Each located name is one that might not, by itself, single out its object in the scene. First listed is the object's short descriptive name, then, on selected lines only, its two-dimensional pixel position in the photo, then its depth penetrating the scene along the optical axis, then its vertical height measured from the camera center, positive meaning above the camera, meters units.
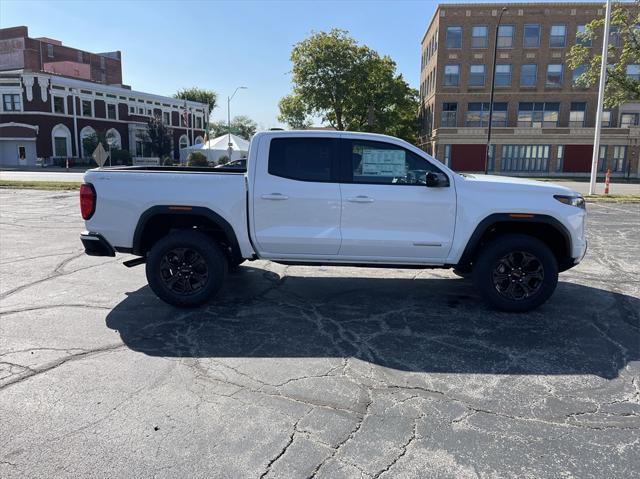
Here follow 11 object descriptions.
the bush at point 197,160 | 39.55 +0.95
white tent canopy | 46.21 +2.38
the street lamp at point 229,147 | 42.96 +2.36
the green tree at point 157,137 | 57.81 +4.01
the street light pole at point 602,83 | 18.90 +4.08
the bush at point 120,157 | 52.09 +1.37
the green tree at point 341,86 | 45.00 +8.81
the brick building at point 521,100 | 44.72 +7.75
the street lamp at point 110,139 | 55.30 +3.47
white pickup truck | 5.25 -0.44
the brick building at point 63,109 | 48.69 +7.03
